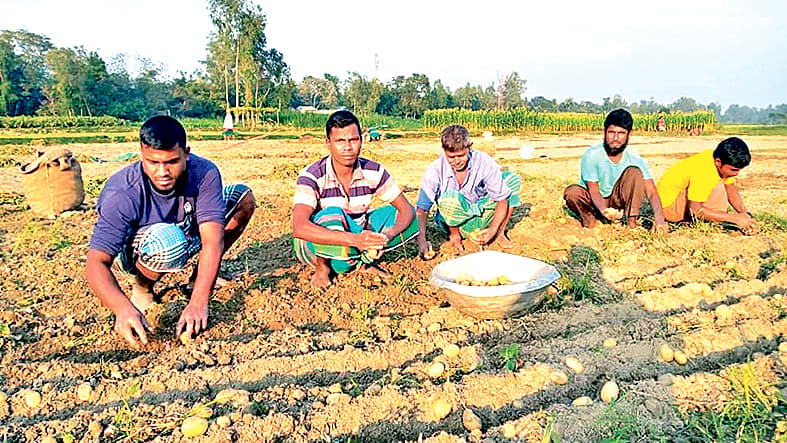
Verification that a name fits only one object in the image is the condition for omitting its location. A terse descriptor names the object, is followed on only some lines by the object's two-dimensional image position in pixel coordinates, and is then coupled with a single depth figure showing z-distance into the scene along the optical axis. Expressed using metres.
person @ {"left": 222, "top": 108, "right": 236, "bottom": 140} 21.55
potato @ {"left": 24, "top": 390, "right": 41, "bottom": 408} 1.98
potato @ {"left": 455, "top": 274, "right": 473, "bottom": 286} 3.05
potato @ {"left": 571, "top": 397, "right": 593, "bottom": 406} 1.94
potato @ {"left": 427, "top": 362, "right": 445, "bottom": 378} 2.22
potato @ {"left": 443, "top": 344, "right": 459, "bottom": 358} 2.42
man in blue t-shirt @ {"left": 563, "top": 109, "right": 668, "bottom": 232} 4.51
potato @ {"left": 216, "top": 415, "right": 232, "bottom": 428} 1.80
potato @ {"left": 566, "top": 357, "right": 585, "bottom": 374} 2.26
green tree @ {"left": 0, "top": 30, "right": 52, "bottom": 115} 39.92
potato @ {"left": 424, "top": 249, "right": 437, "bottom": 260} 3.94
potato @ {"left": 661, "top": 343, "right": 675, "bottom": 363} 2.35
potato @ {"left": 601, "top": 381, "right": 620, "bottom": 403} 2.01
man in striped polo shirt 3.24
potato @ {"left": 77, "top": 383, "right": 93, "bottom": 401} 2.03
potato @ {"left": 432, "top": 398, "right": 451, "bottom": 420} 1.92
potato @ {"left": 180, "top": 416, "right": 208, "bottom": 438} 1.75
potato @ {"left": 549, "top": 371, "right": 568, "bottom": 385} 2.16
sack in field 5.38
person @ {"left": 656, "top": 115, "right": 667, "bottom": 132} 31.94
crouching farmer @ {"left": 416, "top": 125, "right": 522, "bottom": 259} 3.98
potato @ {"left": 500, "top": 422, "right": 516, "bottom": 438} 1.77
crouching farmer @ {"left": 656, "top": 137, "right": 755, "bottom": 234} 4.34
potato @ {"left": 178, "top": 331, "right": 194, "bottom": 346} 2.54
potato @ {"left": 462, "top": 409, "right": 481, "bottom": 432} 1.84
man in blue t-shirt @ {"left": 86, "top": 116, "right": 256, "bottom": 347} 2.41
